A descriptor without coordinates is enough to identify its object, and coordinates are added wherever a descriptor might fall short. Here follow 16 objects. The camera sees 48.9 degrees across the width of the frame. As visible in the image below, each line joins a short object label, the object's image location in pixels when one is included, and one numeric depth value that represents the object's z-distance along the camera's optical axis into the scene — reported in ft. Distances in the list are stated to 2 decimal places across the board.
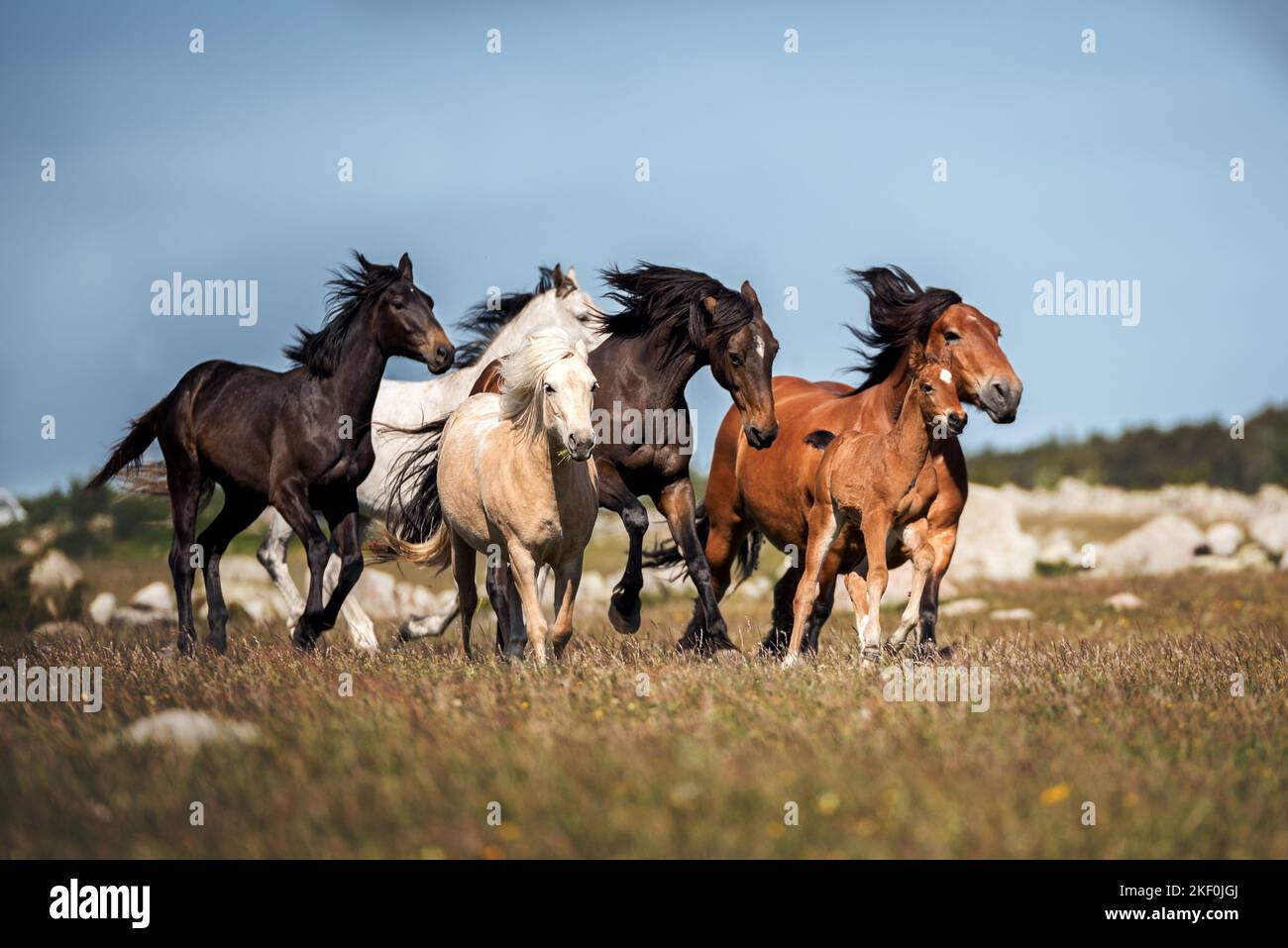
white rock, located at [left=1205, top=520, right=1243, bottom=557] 85.81
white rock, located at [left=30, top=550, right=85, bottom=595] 67.46
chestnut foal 28.43
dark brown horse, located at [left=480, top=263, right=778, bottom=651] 31.24
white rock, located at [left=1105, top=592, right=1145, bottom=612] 56.39
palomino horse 26.37
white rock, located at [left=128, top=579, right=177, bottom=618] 57.98
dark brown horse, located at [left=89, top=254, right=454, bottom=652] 33.17
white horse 40.22
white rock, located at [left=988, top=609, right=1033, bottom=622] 55.32
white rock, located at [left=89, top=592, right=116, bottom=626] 55.21
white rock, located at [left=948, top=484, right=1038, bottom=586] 84.28
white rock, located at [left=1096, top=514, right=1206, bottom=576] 84.43
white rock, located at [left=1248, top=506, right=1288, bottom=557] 85.12
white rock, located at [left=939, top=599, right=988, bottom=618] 59.88
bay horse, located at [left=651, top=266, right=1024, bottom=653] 31.71
